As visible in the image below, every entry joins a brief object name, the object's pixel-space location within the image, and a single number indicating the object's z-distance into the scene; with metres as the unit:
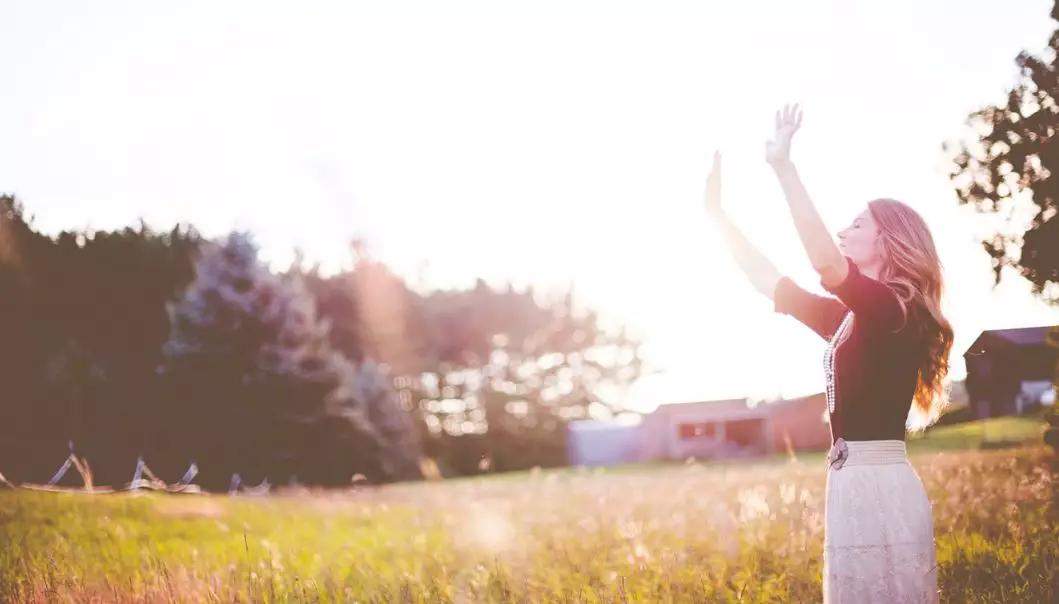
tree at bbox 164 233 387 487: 21.31
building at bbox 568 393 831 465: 40.66
